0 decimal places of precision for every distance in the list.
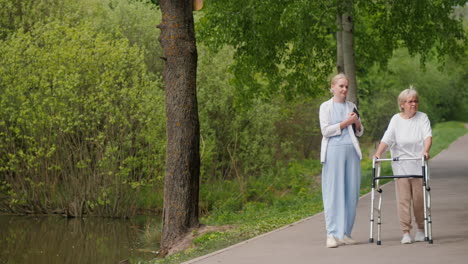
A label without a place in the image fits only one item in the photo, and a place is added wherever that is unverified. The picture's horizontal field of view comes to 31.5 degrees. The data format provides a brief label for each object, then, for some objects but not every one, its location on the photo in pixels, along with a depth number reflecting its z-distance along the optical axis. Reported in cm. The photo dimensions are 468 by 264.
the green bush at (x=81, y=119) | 2267
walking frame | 962
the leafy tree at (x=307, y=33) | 2038
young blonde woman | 979
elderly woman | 982
